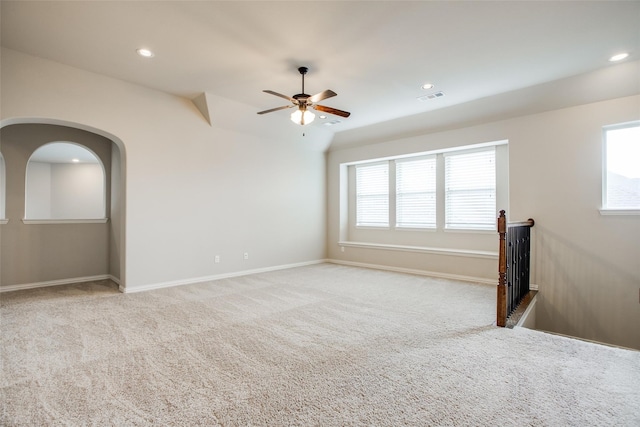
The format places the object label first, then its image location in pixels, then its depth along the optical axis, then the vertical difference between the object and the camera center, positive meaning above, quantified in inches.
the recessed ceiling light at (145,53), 139.9 +74.9
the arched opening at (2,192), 184.5 +13.4
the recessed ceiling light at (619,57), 138.5 +72.4
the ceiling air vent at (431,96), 187.3 +73.6
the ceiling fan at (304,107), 150.4 +54.2
